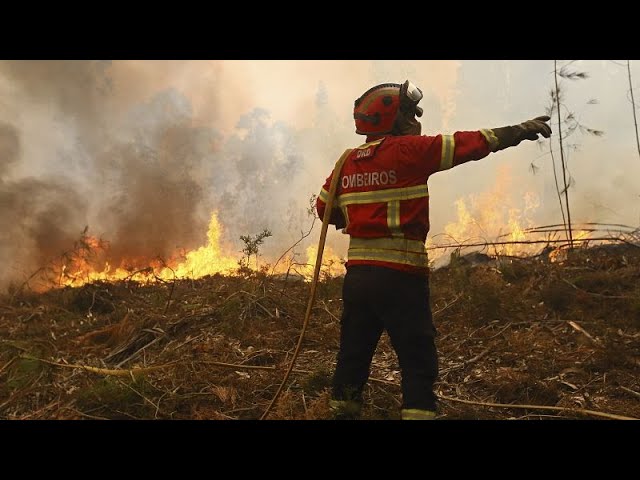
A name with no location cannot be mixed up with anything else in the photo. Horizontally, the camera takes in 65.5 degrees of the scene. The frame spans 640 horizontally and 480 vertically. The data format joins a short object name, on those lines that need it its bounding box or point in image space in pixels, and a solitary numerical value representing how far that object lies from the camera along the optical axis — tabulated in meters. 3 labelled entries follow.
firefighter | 3.13
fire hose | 3.56
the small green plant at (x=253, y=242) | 6.89
